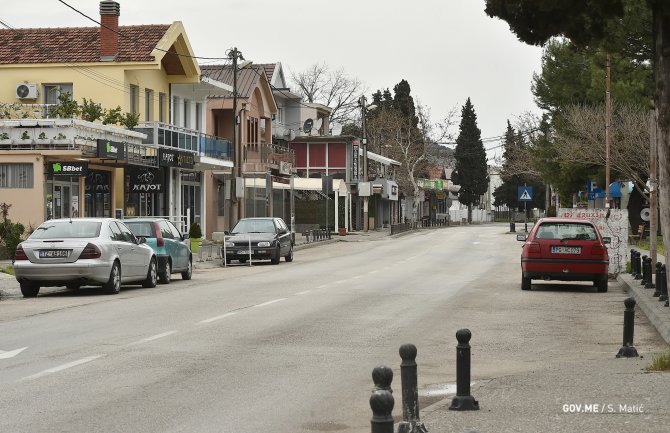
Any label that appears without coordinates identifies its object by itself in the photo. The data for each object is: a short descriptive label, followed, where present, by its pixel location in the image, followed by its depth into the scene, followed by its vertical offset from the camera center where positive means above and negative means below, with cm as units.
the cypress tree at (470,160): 13775 +566
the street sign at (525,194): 6844 +79
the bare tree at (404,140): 10281 +620
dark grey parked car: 3728 -115
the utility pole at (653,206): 2728 +3
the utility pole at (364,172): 7519 +246
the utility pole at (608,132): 3712 +252
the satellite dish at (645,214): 4602 -28
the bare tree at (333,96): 10938 +1047
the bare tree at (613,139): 4803 +297
